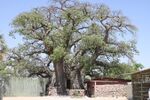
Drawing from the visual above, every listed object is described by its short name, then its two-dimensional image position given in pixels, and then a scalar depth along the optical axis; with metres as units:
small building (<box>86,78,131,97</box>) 31.39
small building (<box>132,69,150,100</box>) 23.21
